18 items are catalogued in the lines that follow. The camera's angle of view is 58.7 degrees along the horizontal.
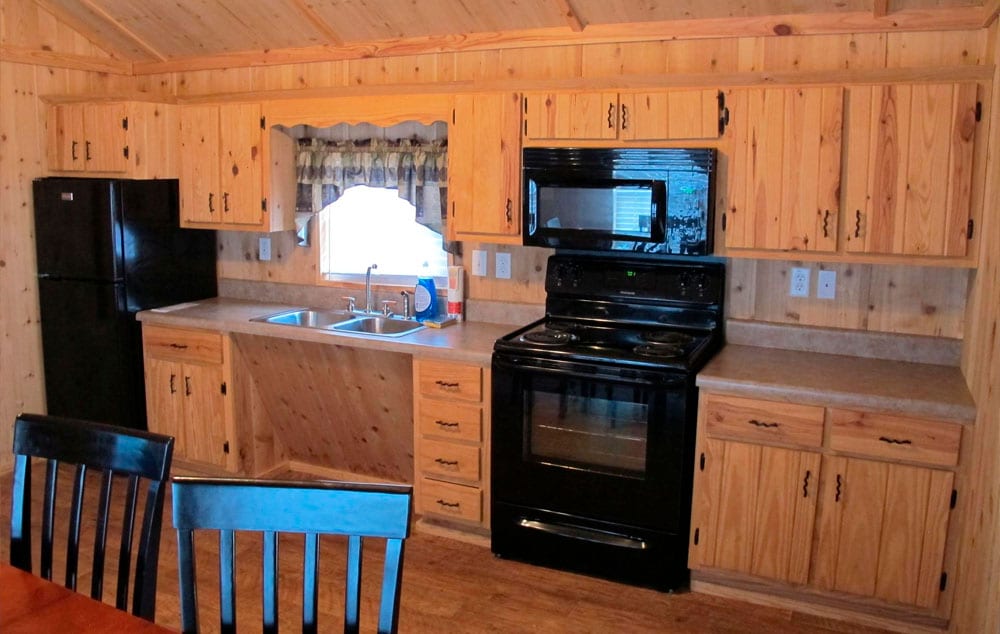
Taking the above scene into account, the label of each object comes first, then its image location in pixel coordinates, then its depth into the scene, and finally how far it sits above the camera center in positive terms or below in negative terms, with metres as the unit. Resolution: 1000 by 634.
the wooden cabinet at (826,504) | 2.90 -0.97
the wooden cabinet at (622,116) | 3.23 +0.36
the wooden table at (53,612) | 1.56 -0.74
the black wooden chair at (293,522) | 1.56 -0.56
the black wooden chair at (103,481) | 1.83 -0.60
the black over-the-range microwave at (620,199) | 3.27 +0.05
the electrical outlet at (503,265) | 3.99 -0.25
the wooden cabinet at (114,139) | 4.25 +0.29
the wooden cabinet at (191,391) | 4.13 -0.89
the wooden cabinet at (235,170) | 4.12 +0.15
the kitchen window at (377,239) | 4.26 -0.16
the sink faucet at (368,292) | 4.18 -0.41
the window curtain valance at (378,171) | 4.02 +0.16
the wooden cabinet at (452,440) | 3.53 -0.94
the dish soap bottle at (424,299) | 4.11 -0.42
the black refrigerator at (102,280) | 4.20 -0.39
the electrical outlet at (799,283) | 3.44 -0.26
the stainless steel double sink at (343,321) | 4.13 -0.55
